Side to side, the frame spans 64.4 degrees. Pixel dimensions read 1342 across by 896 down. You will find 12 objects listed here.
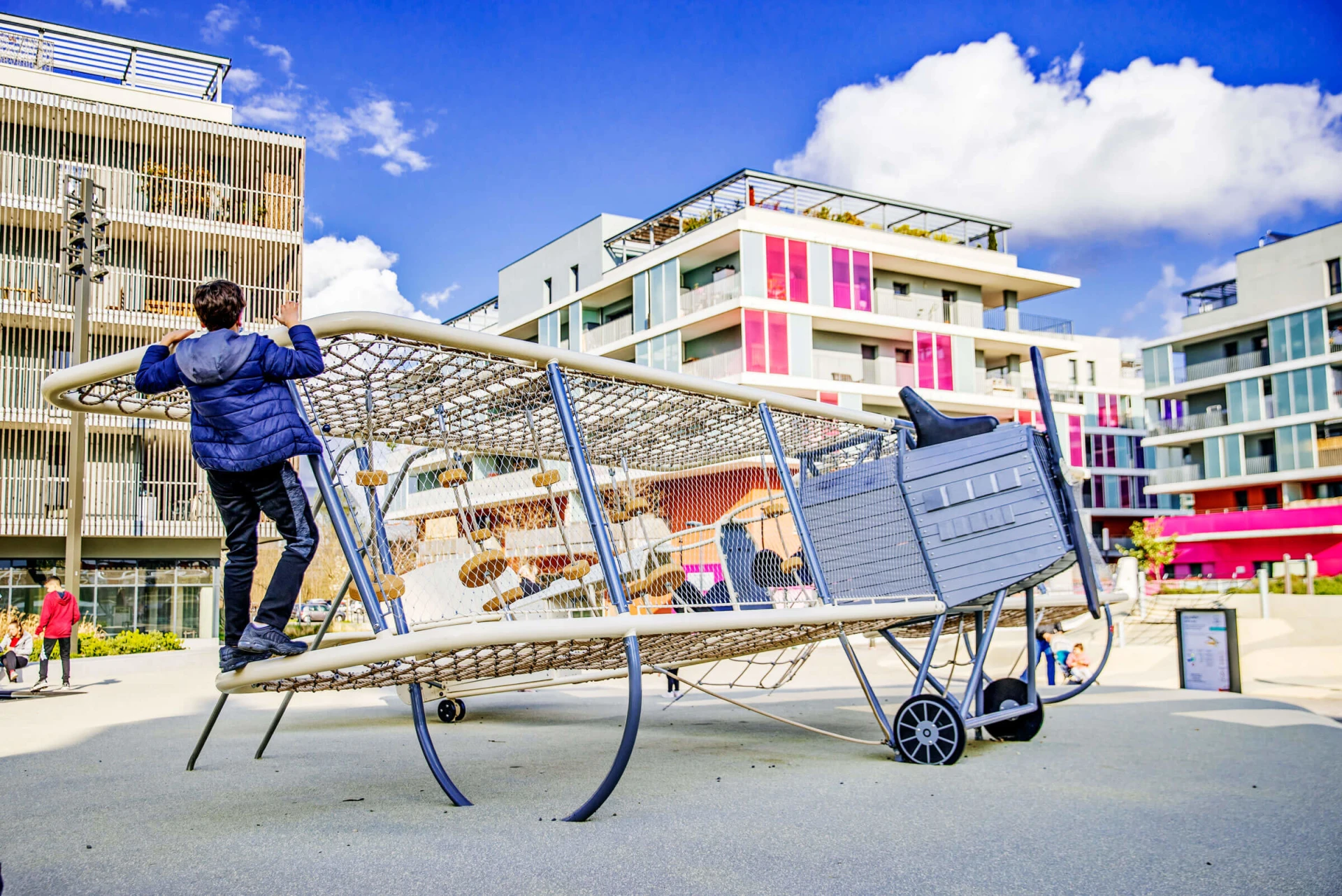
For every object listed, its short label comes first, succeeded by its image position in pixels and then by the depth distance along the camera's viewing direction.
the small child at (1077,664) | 17.16
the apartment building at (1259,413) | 53.88
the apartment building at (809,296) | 40.69
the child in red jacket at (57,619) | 15.99
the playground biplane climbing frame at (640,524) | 5.70
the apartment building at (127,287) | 30.58
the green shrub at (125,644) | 21.45
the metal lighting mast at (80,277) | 20.17
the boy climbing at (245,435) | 5.00
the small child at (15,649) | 15.82
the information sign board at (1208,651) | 14.05
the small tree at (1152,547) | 53.53
